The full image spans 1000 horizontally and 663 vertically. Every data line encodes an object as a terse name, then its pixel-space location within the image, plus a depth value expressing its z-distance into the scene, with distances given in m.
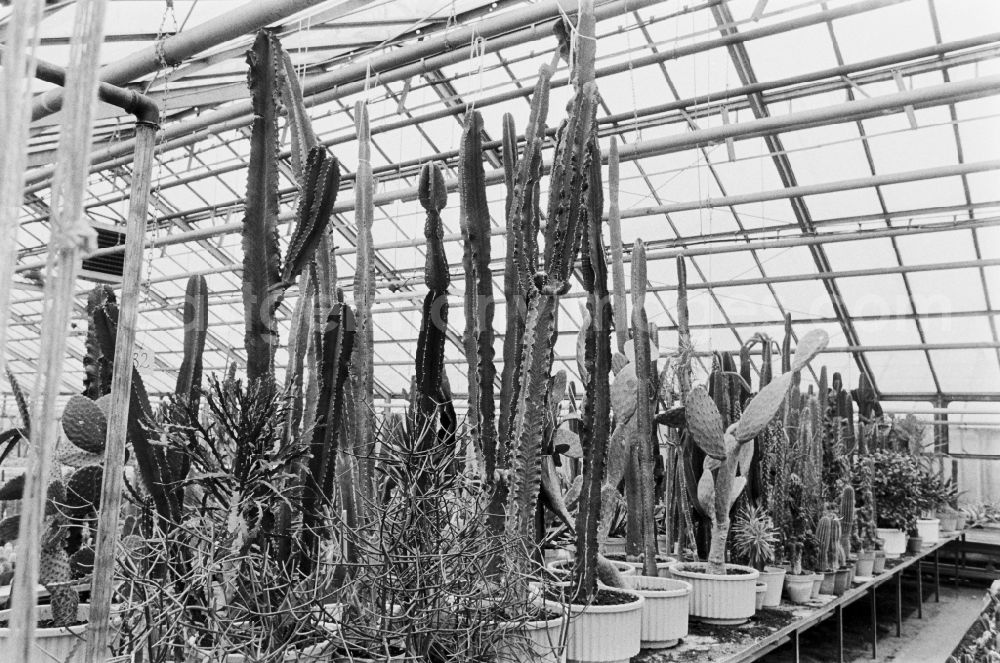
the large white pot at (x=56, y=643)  1.67
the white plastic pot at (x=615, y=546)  3.72
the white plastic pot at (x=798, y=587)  3.61
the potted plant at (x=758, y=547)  3.40
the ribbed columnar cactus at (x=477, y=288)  2.06
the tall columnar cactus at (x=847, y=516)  4.32
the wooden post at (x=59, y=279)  0.65
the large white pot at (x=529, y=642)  1.42
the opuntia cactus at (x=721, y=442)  2.92
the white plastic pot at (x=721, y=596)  2.92
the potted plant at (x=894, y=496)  5.59
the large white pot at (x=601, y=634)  2.09
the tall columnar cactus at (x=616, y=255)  3.08
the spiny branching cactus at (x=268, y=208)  1.74
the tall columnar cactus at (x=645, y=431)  2.83
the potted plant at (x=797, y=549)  3.62
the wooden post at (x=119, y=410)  0.99
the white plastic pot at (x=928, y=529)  6.27
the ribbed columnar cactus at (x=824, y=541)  3.89
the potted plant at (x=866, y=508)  4.96
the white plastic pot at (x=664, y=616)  2.50
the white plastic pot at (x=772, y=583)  3.40
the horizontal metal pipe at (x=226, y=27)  2.91
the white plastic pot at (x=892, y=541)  5.55
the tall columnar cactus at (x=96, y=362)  2.05
